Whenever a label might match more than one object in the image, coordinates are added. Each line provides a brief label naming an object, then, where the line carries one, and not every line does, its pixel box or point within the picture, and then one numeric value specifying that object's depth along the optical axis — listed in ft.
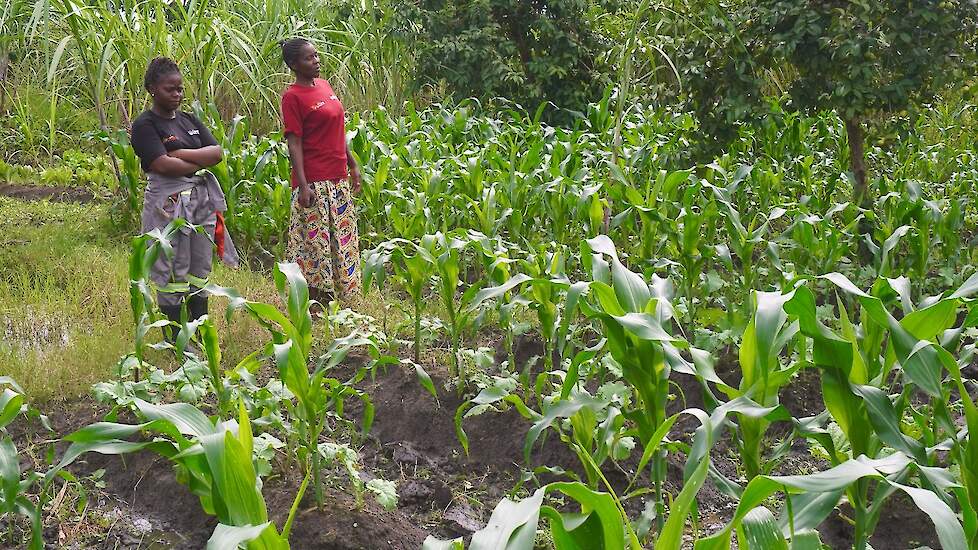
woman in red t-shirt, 16.48
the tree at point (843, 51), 16.97
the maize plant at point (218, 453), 6.39
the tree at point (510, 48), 32.83
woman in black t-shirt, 14.47
